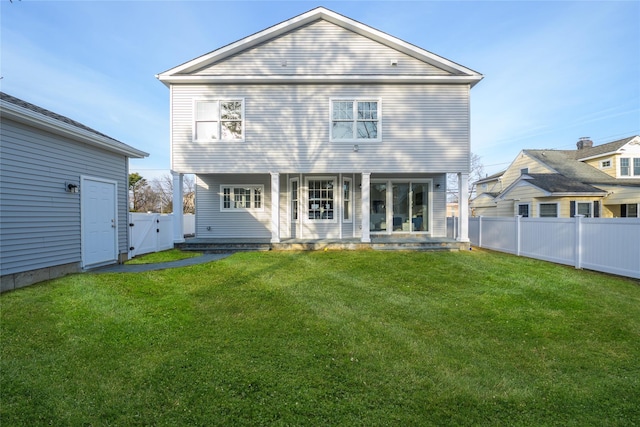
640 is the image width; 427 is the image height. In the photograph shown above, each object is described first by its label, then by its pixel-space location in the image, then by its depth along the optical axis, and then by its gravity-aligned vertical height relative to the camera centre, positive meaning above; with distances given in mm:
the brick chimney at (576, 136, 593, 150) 23156 +5575
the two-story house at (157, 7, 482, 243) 10438 +3774
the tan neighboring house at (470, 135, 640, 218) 15867 +1664
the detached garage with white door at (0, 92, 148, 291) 5531 +350
